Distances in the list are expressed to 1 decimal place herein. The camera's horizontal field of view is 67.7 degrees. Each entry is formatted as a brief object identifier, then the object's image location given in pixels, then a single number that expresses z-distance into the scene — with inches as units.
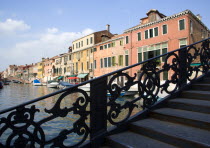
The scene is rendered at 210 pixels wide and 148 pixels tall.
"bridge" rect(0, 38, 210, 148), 78.5
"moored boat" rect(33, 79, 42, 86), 1781.1
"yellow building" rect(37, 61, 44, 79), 2452.0
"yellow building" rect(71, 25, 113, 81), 1347.2
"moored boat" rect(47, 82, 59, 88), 1368.1
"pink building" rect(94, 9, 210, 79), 753.6
